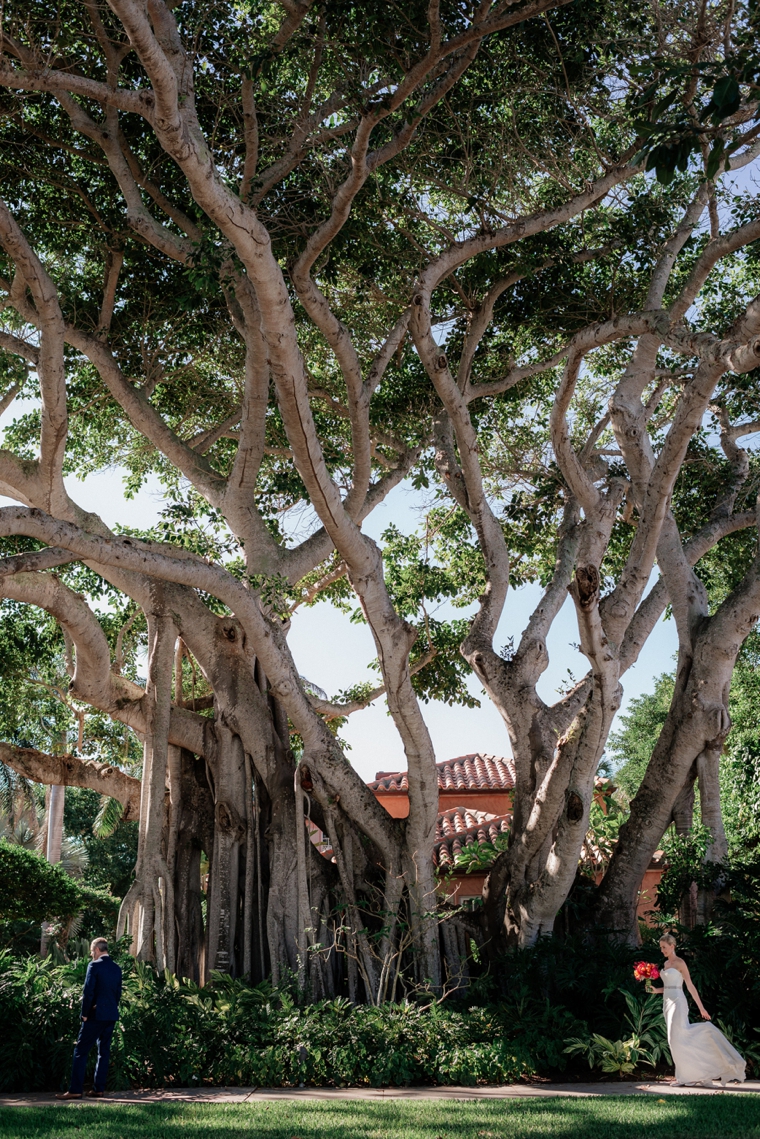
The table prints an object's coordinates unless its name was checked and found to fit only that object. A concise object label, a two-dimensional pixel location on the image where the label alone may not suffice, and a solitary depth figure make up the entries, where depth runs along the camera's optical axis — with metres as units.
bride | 7.58
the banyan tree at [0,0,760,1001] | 8.59
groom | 7.23
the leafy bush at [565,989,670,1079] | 8.33
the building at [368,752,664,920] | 17.64
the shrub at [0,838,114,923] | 17.70
